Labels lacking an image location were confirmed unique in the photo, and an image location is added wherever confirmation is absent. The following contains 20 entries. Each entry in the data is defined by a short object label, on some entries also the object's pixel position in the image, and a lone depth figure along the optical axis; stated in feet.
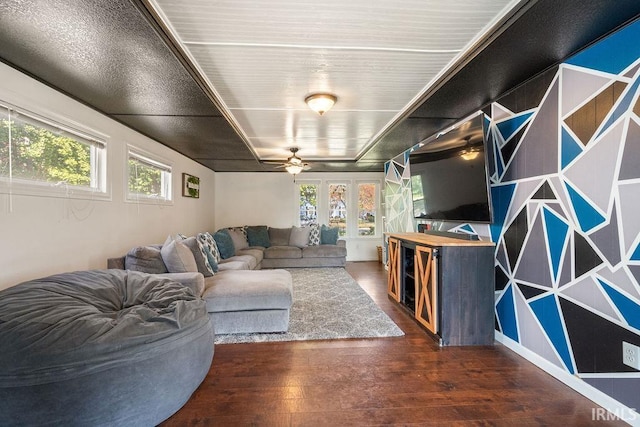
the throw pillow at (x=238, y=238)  20.22
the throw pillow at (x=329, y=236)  22.47
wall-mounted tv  8.90
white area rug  9.56
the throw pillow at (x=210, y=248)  12.52
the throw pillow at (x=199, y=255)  11.33
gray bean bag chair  4.63
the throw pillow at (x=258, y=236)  22.03
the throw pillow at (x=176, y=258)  9.82
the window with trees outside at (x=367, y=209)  25.22
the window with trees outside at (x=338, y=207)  25.18
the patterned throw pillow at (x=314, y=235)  22.31
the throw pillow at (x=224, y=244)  16.89
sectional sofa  9.57
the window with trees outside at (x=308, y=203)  25.05
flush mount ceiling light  9.38
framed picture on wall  17.53
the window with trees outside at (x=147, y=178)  12.14
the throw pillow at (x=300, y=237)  22.40
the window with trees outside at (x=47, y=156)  7.14
